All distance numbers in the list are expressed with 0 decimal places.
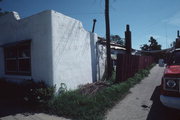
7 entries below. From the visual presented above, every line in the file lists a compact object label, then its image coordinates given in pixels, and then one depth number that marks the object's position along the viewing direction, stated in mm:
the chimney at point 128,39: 12508
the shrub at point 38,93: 5320
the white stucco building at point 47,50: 6074
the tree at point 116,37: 48731
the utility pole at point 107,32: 9875
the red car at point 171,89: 3193
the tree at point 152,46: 50162
